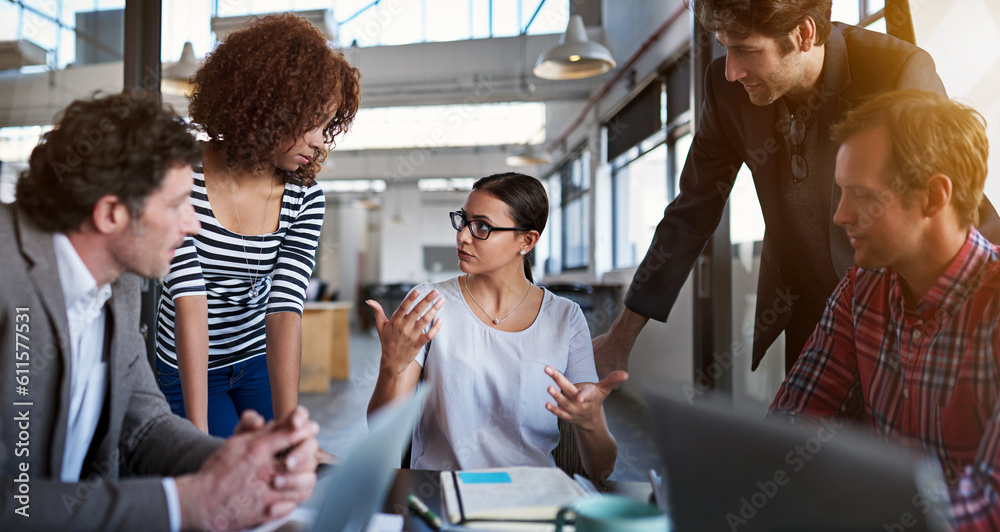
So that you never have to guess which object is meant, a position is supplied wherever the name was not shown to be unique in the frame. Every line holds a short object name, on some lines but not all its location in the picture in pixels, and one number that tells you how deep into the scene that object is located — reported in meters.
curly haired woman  1.51
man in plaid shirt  0.97
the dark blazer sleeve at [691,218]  1.85
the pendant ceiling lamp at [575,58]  4.52
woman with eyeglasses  1.49
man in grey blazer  0.78
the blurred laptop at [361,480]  0.65
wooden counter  6.34
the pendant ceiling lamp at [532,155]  7.72
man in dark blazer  1.43
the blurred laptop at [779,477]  0.55
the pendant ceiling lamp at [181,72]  4.96
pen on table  0.91
